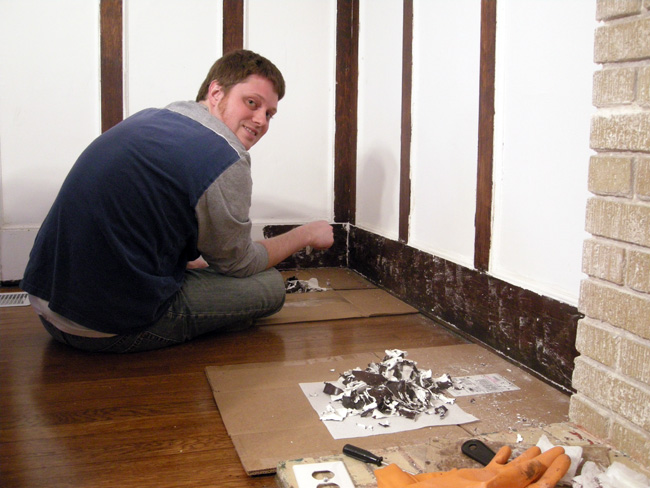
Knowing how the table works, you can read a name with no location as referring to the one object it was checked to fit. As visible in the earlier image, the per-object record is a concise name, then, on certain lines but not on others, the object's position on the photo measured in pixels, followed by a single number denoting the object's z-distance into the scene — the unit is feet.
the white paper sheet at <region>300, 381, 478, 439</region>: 5.34
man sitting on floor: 6.51
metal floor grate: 9.46
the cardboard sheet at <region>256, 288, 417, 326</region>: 8.81
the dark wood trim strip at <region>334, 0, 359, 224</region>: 12.01
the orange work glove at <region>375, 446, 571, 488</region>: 3.86
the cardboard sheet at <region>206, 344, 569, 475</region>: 5.11
